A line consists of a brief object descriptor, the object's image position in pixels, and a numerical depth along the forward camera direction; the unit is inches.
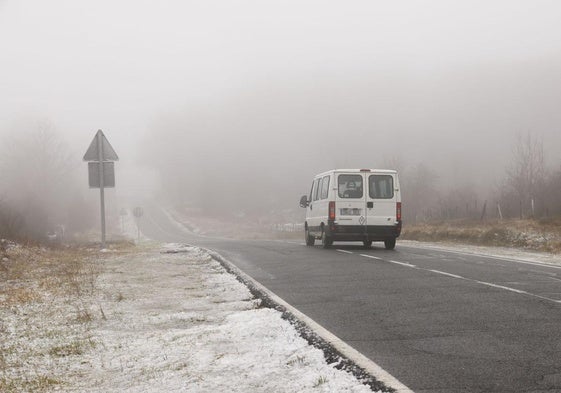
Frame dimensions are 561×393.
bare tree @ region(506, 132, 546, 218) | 2262.6
